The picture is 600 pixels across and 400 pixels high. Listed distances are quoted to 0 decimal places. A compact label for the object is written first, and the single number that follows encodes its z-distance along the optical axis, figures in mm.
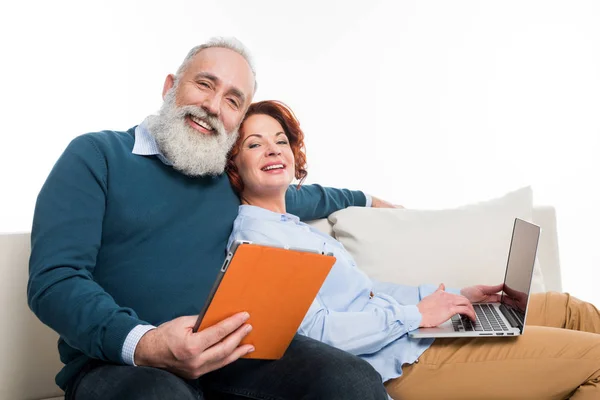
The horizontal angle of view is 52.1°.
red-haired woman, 1589
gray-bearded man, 1217
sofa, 1899
